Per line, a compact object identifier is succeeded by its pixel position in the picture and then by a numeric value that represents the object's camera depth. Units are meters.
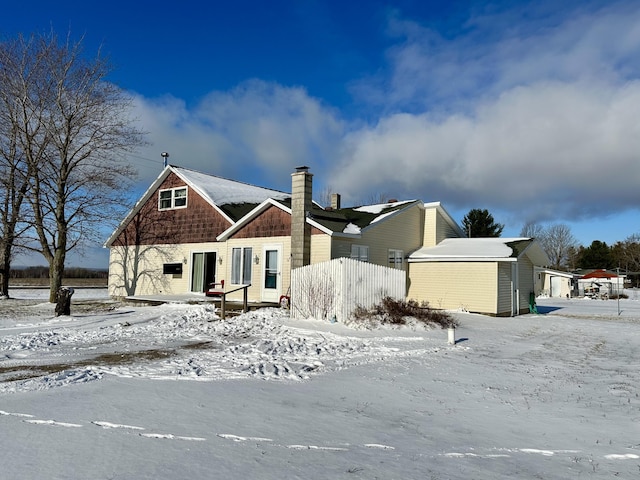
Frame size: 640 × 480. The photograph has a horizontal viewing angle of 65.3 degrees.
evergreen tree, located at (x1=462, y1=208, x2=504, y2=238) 53.44
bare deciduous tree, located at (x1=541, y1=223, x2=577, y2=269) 82.81
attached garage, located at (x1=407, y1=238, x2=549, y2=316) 21.53
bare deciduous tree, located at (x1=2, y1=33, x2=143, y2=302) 23.36
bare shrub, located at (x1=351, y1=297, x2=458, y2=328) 14.60
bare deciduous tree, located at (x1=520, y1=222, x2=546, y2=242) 83.88
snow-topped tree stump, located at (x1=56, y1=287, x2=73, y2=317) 16.16
